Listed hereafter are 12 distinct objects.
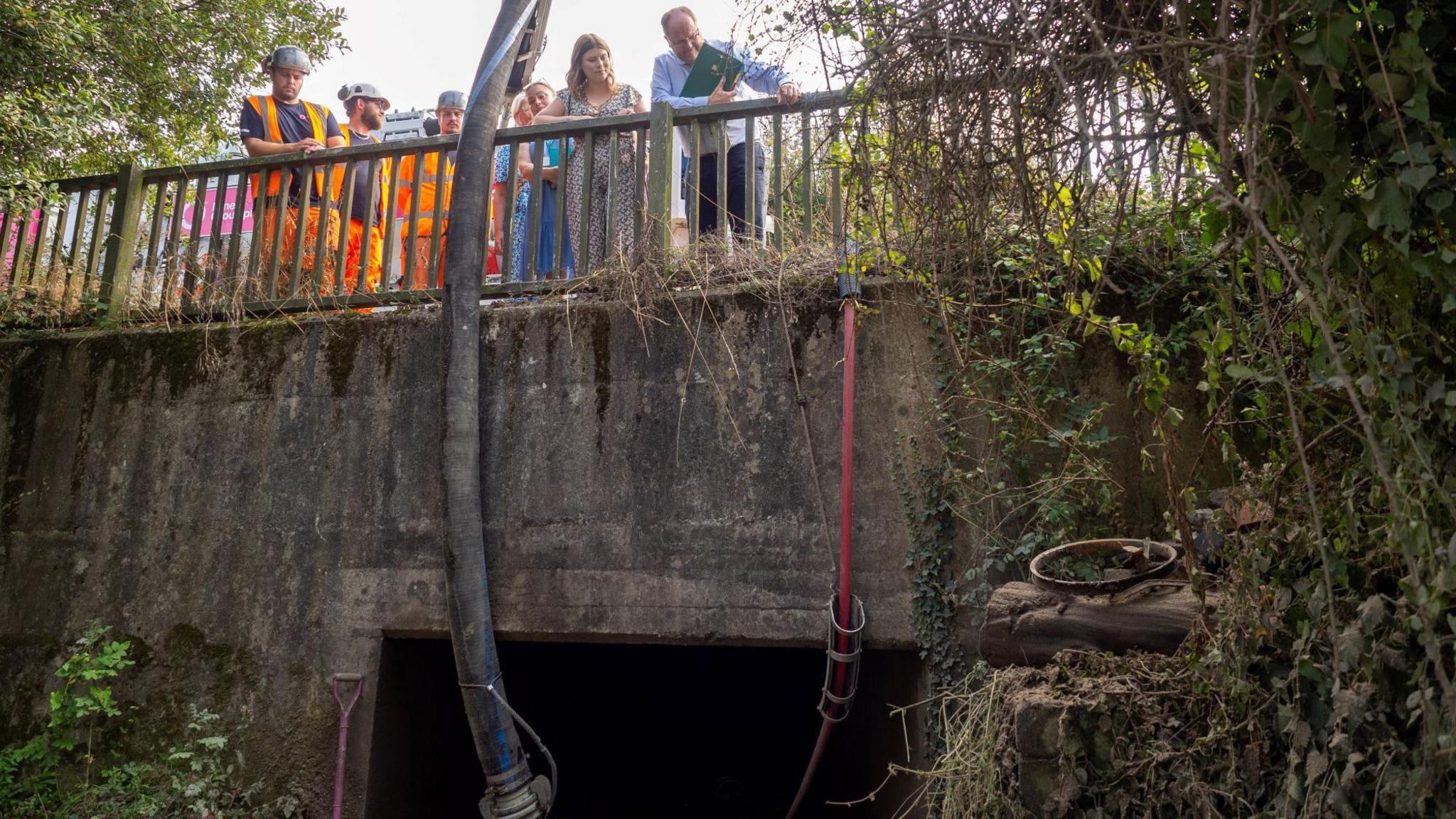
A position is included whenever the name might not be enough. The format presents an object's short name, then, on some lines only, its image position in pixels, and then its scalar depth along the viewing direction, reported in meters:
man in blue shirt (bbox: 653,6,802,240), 5.09
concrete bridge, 4.44
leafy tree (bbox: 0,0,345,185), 5.89
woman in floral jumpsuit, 5.11
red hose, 4.21
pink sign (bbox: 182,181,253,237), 5.80
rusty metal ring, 3.35
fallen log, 3.23
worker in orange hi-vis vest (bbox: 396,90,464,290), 5.28
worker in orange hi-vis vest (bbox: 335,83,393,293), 6.05
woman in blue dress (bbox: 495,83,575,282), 5.35
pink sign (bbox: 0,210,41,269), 5.82
